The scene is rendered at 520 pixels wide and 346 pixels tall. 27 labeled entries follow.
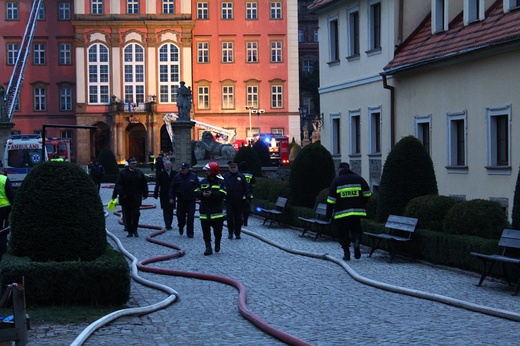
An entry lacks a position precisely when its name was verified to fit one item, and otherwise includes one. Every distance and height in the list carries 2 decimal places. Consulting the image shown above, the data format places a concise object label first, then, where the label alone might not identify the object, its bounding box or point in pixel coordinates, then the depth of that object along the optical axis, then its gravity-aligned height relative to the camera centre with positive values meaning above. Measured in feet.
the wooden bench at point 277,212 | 85.26 -5.74
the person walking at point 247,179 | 83.97 -3.10
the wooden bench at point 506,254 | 44.79 -5.17
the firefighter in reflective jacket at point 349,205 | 58.13 -3.56
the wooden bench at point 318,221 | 72.08 -5.62
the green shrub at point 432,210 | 57.93 -3.96
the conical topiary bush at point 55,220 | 41.52 -3.06
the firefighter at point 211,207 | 63.05 -3.90
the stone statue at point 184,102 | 166.81 +7.45
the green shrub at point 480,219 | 52.37 -4.07
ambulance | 134.00 -0.93
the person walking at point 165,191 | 82.33 -3.69
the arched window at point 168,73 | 259.80 +19.25
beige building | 78.59 +5.33
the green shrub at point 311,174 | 84.12 -2.49
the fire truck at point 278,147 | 220.25 -0.45
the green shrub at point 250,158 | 126.85 -1.63
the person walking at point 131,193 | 76.07 -3.52
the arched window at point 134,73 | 260.62 +19.29
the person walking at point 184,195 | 76.33 -3.77
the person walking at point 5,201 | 50.44 -2.69
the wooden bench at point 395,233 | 57.36 -5.36
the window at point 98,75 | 260.01 +18.88
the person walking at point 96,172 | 140.26 -3.53
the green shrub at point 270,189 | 91.86 -4.22
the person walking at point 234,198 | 73.72 -3.90
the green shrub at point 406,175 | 62.85 -2.04
